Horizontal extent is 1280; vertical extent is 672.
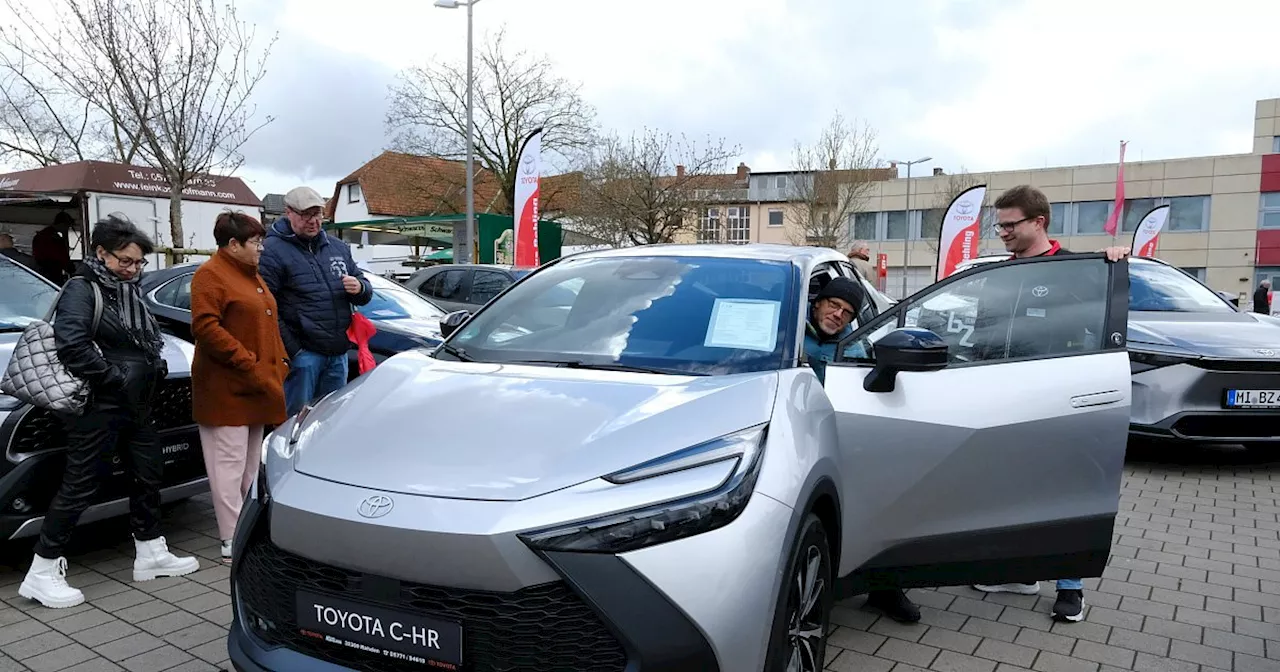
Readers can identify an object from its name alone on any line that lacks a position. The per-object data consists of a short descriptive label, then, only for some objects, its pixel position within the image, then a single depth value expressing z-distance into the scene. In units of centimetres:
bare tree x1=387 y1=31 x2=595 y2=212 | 3409
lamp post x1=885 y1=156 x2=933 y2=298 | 4647
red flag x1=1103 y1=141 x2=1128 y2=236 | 2894
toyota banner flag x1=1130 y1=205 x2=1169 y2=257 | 2223
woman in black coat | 361
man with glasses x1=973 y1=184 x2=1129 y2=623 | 395
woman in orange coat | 398
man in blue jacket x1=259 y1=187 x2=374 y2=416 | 464
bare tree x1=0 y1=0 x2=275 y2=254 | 1242
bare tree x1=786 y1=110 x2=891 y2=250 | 4050
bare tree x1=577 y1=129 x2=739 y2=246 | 3050
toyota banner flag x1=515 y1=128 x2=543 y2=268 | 1653
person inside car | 339
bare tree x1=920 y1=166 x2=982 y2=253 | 4869
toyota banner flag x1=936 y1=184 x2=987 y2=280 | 1752
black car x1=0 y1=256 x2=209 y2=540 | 362
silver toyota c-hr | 200
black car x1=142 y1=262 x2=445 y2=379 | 658
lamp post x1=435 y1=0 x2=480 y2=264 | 1848
